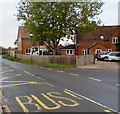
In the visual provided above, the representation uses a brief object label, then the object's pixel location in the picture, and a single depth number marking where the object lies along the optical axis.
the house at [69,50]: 41.55
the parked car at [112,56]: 25.03
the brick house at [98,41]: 38.03
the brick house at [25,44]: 44.81
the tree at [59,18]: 20.13
